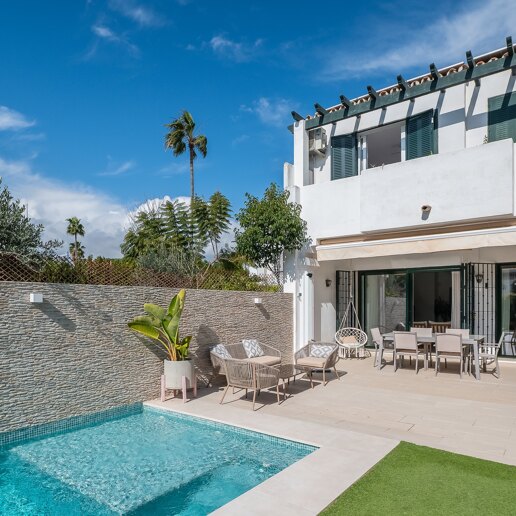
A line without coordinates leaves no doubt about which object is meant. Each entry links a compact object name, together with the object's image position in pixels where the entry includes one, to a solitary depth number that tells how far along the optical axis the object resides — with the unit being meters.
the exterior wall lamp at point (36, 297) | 9.23
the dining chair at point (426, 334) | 16.00
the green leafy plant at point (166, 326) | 11.27
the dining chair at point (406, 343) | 14.96
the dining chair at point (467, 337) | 15.28
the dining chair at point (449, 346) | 13.99
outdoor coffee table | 11.56
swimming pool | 6.30
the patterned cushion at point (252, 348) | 14.25
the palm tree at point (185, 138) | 45.72
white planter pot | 11.41
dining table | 14.17
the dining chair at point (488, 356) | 14.62
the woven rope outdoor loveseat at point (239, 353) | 12.67
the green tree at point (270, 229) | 18.22
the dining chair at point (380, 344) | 16.22
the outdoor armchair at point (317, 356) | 13.16
